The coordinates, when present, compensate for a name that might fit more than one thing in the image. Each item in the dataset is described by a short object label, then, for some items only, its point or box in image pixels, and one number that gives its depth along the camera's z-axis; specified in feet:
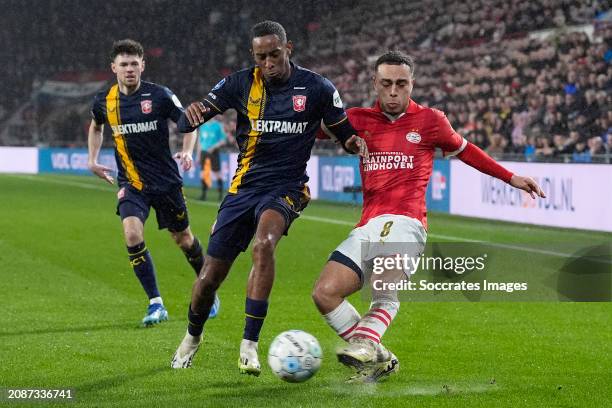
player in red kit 38.01
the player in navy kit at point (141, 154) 54.54
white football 36.70
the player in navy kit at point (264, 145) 39.42
